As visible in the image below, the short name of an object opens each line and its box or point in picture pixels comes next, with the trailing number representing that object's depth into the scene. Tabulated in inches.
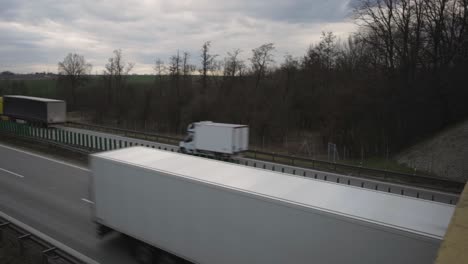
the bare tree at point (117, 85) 2357.3
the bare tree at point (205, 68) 2175.2
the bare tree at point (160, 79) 2226.4
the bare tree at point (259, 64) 2027.6
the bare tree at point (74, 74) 2760.8
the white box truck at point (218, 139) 882.1
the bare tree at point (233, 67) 2175.2
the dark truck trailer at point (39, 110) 1493.6
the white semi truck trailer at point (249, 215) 215.5
